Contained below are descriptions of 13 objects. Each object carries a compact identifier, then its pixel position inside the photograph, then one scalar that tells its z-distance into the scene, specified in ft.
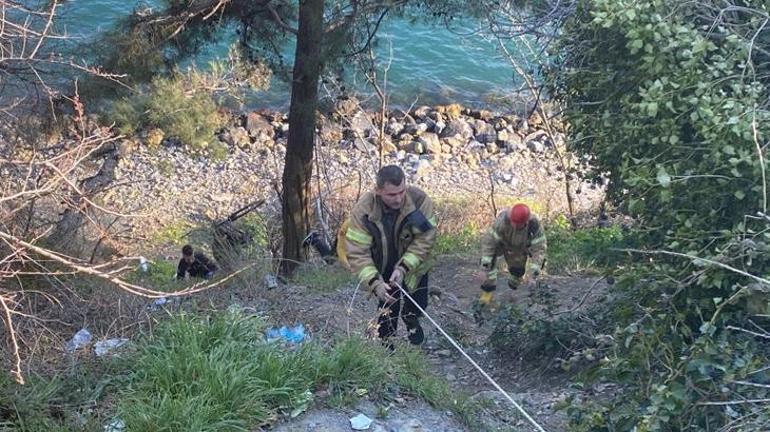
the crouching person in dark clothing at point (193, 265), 33.40
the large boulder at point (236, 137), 68.23
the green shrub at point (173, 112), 39.45
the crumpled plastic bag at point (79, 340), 16.66
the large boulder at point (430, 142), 66.85
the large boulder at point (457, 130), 70.13
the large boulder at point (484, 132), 69.97
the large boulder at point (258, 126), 69.41
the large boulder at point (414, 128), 69.59
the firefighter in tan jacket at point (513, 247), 24.31
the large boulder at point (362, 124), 66.37
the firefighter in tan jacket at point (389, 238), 19.53
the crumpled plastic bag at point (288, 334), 16.94
